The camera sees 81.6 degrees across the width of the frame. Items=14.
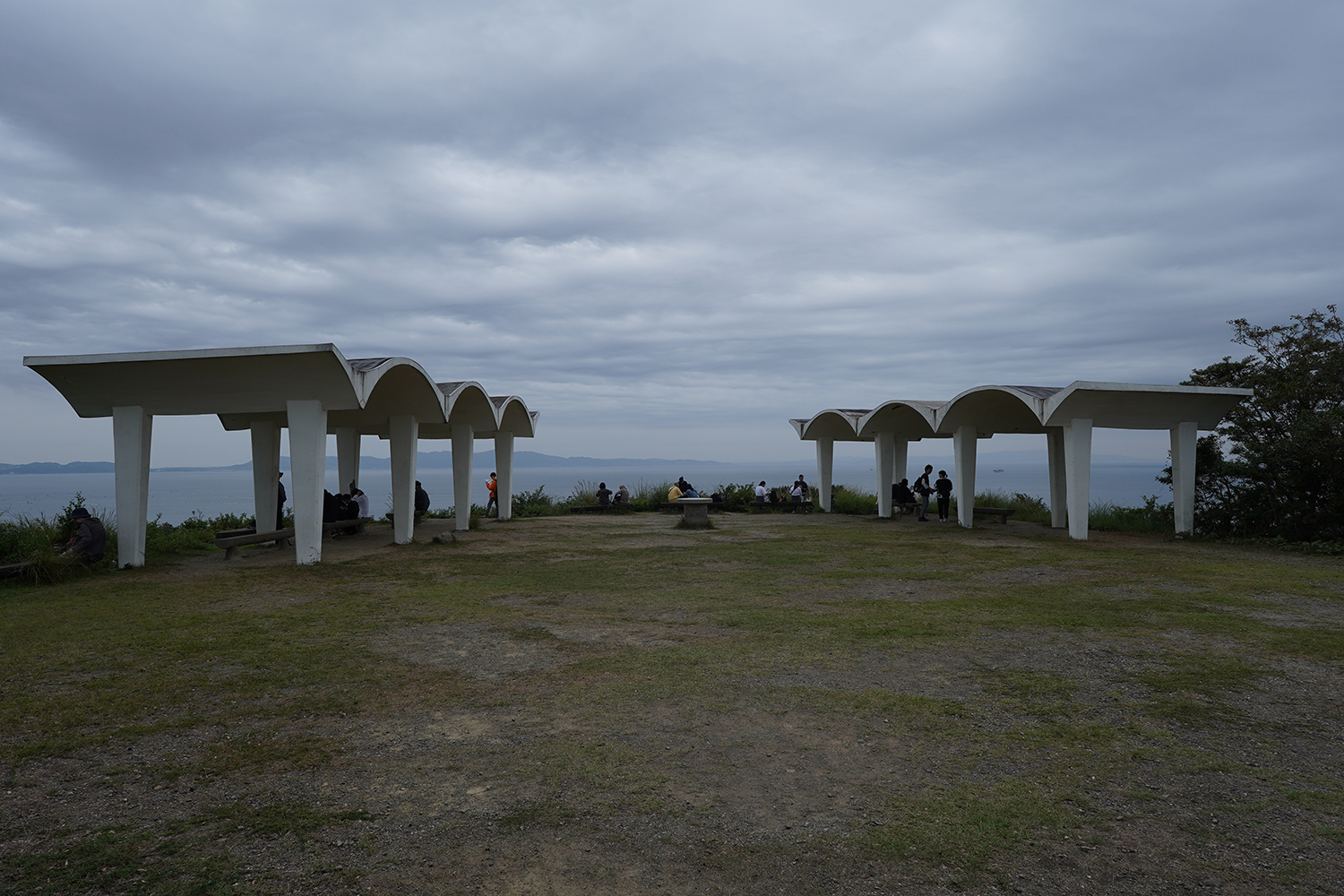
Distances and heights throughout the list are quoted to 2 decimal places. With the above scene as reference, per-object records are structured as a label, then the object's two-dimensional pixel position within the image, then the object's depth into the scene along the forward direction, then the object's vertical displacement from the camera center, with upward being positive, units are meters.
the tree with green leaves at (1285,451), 14.55 +0.08
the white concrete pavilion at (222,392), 11.94 +1.27
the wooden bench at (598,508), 27.62 -1.54
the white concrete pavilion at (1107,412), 15.46 +0.95
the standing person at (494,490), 25.31 -0.75
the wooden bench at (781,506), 27.64 -1.54
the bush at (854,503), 27.59 -1.49
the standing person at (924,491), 22.83 -0.90
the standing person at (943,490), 22.59 -0.87
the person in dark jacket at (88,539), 12.05 -1.05
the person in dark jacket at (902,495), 25.33 -1.10
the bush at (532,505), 27.61 -1.42
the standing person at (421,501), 22.52 -0.96
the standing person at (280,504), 17.95 -0.77
